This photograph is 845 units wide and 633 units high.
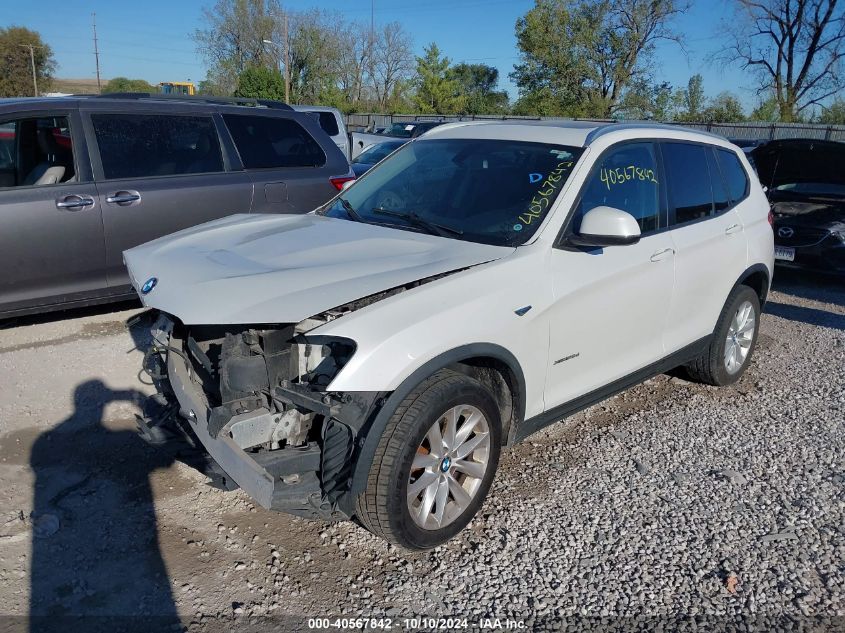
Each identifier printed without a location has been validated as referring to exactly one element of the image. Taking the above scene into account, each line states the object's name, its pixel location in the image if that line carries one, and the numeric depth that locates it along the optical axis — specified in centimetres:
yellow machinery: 3259
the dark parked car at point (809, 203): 812
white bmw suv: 285
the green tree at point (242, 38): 5734
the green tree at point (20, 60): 6034
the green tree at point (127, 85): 6594
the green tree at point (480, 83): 6380
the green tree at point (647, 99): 4466
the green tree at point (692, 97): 4384
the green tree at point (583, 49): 4347
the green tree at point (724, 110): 4134
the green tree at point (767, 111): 3997
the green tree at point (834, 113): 3675
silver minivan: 527
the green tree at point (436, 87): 5647
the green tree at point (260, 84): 4819
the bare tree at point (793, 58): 3869
